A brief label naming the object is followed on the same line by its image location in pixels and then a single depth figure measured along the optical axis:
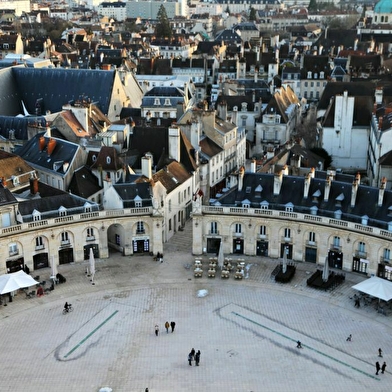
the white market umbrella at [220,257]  60.94
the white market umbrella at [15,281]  54.47
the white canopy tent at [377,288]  53.38
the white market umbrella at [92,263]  58.44
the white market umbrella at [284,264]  59.16
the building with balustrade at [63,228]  59.31
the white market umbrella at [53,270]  58.16
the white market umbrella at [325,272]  58.09
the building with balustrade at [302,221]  59.03
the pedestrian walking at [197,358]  46.47
